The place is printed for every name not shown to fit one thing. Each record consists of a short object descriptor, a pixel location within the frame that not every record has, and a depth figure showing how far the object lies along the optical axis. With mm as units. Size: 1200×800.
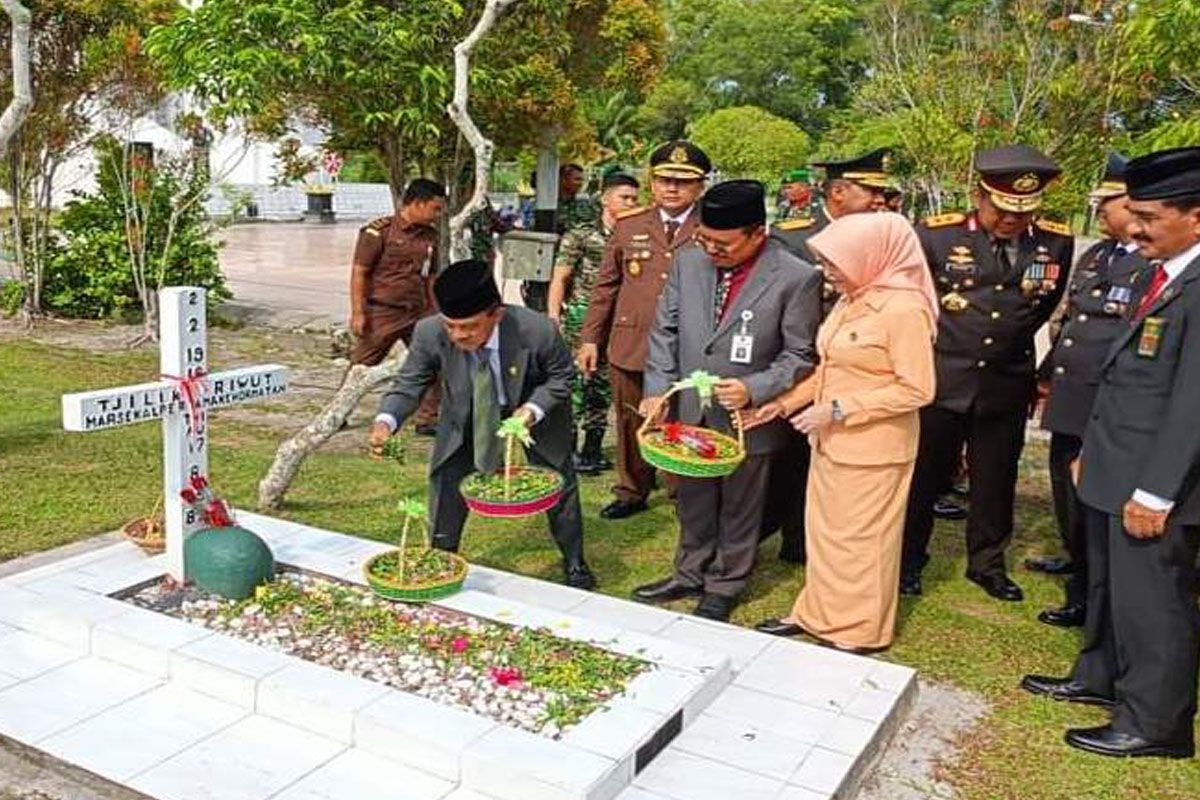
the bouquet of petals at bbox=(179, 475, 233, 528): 4465
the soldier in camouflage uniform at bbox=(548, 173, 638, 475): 6957
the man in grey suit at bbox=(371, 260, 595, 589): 4477
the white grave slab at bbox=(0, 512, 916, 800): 3270
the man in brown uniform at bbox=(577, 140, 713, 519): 5535
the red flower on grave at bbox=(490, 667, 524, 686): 3645
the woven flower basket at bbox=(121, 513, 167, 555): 4668
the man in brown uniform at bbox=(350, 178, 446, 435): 7262
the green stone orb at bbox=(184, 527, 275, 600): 4211
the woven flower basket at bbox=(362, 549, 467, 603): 4043
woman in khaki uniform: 4086
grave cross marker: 4250
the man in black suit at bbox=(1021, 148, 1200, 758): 3447
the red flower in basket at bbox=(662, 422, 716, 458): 4319
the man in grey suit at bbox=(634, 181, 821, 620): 4445
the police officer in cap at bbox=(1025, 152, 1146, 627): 4645
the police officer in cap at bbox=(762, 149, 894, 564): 5414
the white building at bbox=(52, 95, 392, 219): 23156
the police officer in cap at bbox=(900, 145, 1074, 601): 4758
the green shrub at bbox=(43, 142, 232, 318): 12047
